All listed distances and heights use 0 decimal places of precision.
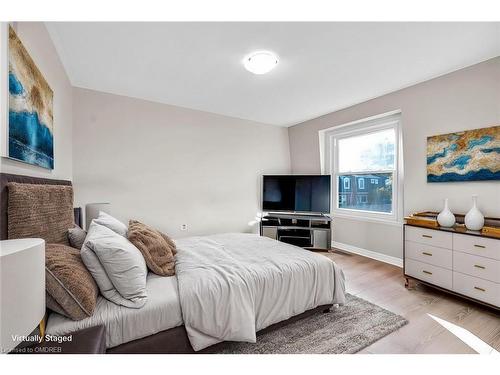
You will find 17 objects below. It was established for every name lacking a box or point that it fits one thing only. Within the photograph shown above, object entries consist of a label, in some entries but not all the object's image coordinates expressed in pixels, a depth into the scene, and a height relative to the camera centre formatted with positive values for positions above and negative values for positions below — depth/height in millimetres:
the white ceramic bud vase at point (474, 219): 2150 -322
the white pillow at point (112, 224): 1786 -295
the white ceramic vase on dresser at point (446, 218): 2324 -338
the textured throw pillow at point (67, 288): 1068 -493
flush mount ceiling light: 2127 +1245
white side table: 578 -282
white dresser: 1961 -748
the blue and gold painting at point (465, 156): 2238 +328
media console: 3814 -728
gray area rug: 1587 -1151
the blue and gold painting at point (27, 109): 1201 +499
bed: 1237 -748
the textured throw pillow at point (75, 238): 1553 -350
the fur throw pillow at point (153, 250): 1680 -487
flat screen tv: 3967 -113
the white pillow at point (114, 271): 1303 -498
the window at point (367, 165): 3344 +359
